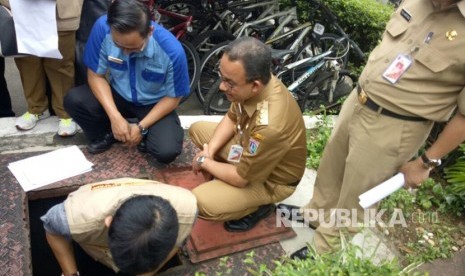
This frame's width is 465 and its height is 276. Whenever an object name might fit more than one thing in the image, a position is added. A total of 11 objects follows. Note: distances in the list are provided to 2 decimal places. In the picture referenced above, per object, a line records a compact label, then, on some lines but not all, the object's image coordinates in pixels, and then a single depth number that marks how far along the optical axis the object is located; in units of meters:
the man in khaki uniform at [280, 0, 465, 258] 2.03
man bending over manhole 1.74
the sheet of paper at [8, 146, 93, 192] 2.84
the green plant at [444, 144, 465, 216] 3.36
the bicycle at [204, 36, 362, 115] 5.01
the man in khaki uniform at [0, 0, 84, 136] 3.15
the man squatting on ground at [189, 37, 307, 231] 2.27
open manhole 2.94
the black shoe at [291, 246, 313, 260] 2.61
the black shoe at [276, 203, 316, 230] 2.98
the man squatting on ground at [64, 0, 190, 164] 2.96
